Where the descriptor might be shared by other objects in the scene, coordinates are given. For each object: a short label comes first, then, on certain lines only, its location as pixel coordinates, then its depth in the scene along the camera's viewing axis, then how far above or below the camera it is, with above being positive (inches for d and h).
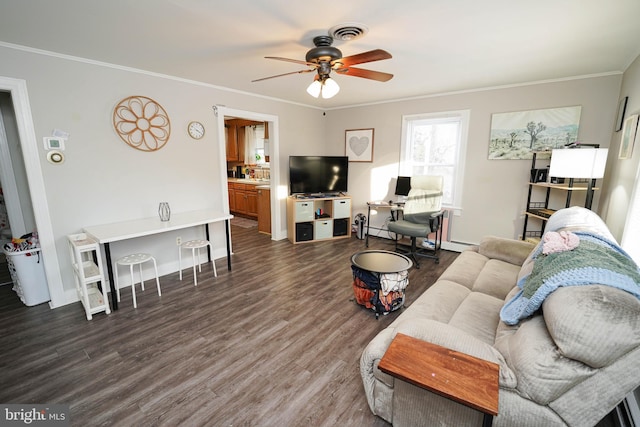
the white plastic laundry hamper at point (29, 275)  107.7 -44.3
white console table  105.0 -27.0
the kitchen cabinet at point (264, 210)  212.7 -36.8
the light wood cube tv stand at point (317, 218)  193.6 -39.7
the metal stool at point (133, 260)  111.8 -39.7
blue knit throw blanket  48.2 -19.8
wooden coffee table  40.7 -33.2
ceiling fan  82.8 +29.8
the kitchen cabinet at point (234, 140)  284.5 +21.1
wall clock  144.2 +16.0
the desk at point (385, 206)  176.0 -28.8
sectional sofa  42.4 -32.3
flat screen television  195.6 -8.9
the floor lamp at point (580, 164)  98.7 -0.4
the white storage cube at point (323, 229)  200.7 -47.9
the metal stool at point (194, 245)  133.3 -39.5
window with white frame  170.4 +9.2
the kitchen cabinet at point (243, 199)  257.8 -35.2
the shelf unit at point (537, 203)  131.3 -20.7
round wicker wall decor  121.1 +16.8
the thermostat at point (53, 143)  104.4 +6.4
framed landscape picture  138.0 +15.9
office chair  156.7 -29.2
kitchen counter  253.4 -18.3
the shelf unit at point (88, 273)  100.2 -42.0
